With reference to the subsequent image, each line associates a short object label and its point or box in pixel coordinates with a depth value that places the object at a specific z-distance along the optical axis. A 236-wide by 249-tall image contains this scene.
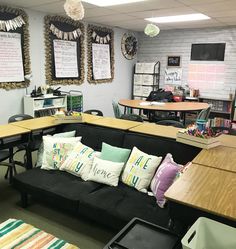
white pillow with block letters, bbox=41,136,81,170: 2.77
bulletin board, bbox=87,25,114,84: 5.80
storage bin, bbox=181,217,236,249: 1.23
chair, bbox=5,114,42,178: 2.92
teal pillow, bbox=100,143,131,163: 2.54
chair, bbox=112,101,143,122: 3.95
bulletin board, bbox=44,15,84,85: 4.91
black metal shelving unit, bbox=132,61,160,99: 6.91
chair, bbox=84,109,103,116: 4.28
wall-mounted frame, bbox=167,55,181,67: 6.73
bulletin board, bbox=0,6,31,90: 4.14
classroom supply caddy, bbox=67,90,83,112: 5.08
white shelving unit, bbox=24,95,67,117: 4.47
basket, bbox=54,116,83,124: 3.16
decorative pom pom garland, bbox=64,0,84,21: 2.73
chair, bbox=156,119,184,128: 3.40
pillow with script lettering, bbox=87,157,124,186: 2.44
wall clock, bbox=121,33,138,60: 6.77
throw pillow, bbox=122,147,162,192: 2.35
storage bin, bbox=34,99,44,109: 4.49
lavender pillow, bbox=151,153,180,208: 2.11
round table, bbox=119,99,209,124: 4.65
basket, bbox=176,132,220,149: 2.26
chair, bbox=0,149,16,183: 2.95
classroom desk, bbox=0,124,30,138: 2.59
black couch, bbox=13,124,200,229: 2.03
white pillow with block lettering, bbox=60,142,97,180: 2.61
